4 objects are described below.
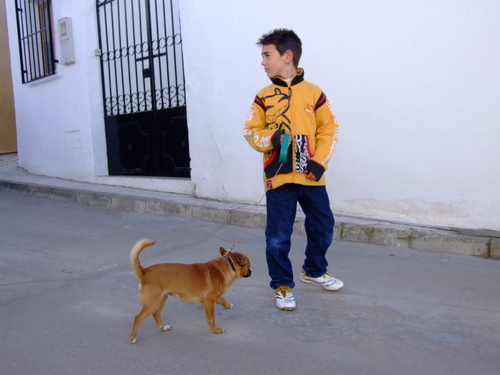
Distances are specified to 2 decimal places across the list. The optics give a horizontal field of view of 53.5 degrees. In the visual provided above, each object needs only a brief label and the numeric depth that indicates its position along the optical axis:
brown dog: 2.79
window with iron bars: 8.87
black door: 7.40
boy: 3.21
